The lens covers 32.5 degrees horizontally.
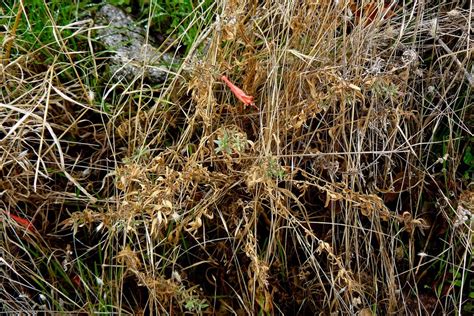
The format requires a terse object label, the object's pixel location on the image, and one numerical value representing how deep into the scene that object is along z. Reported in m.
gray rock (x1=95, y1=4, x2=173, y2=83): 2.40
